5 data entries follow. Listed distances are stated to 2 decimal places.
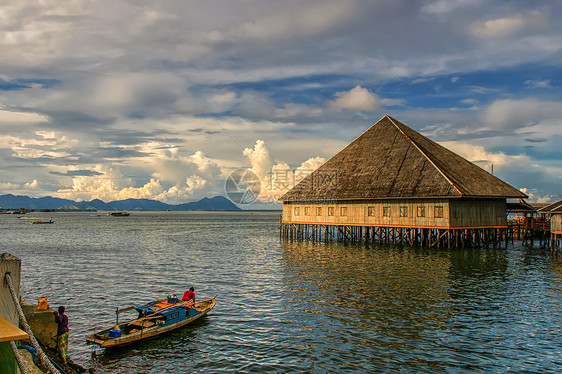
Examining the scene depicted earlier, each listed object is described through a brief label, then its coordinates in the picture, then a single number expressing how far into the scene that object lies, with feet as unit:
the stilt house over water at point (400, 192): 149.28
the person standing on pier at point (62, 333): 46.51
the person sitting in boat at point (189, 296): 69.21
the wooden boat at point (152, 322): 52.80
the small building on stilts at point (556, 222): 137.28
